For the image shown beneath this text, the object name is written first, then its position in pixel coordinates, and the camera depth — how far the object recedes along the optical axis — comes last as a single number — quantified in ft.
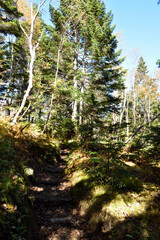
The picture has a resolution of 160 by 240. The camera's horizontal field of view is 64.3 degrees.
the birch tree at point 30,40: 21.93
